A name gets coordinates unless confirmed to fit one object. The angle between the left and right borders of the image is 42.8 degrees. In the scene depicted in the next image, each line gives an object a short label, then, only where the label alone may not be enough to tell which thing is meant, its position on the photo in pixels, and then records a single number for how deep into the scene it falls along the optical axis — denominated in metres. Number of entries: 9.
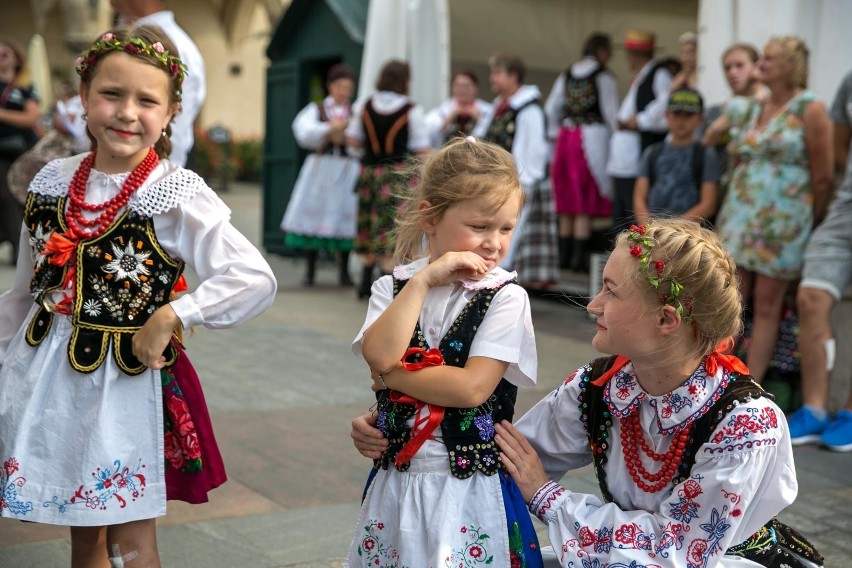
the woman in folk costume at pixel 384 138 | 8.35
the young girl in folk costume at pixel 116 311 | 2.54
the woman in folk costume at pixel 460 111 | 8.67
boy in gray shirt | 6.20
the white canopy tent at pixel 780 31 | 5.84
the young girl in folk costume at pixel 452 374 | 2.27
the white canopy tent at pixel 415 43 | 9.07
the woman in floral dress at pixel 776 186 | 5.29
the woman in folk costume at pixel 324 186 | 9.59
